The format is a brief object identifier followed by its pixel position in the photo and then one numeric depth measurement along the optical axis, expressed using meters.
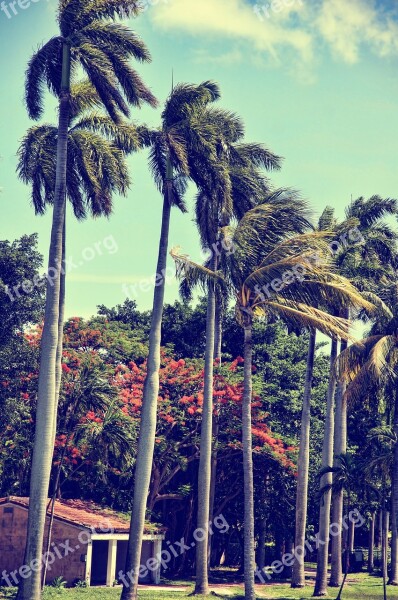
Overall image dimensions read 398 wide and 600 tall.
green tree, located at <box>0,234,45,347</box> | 33.97
